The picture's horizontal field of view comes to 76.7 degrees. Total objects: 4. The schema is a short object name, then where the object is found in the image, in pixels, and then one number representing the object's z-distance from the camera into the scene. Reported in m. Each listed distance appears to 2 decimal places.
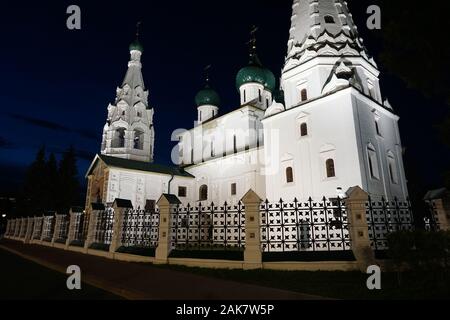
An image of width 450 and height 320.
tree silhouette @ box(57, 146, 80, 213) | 38.30
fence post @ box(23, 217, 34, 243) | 22.50
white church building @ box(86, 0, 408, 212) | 16.09
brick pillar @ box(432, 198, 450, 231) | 9.20
